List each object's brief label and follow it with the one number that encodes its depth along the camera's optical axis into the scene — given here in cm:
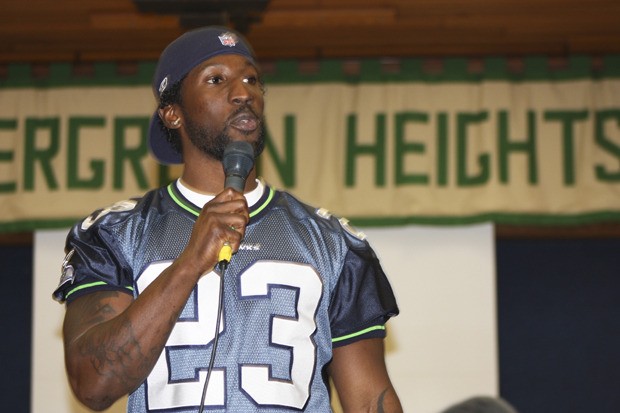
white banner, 757
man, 483
